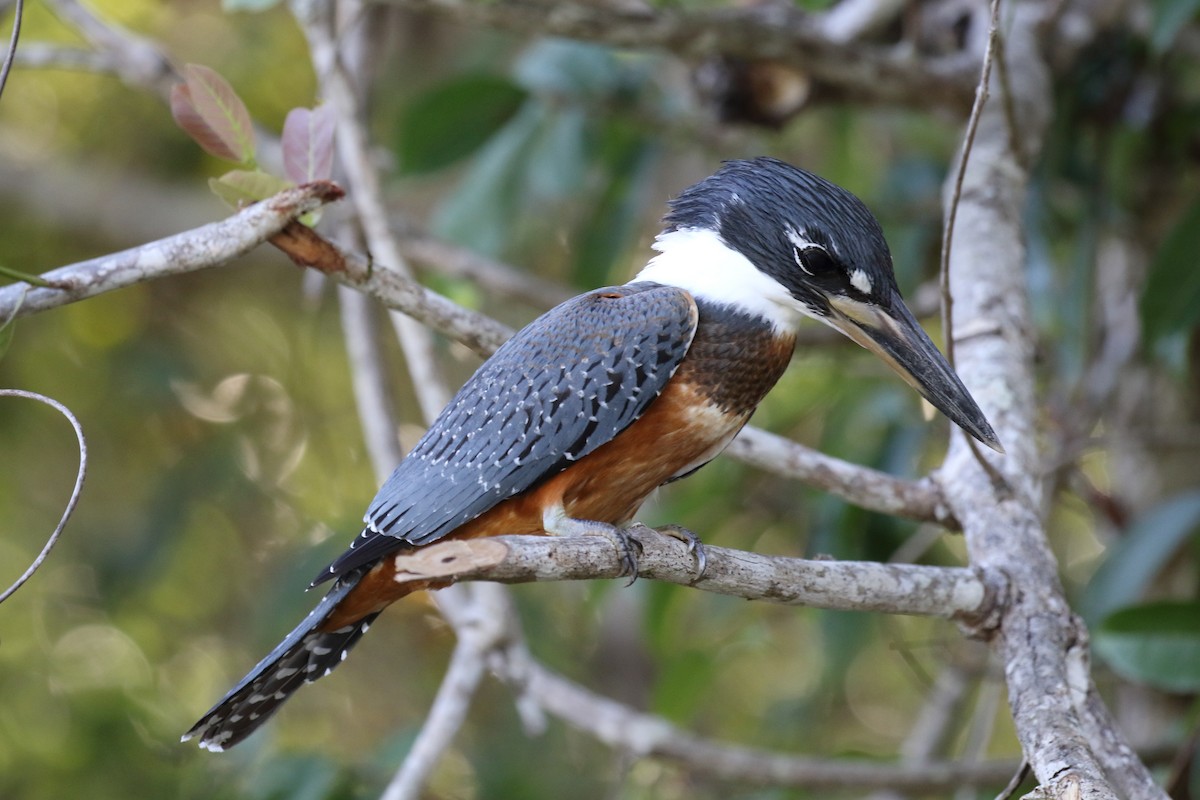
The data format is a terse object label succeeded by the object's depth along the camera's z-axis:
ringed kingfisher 4.47
